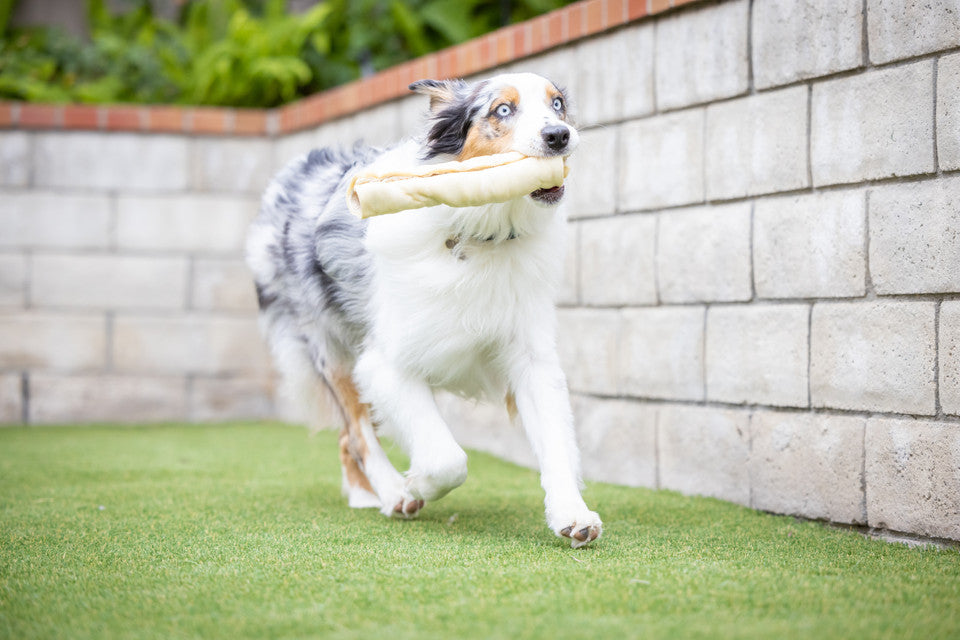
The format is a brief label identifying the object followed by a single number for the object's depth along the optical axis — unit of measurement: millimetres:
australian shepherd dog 3660
